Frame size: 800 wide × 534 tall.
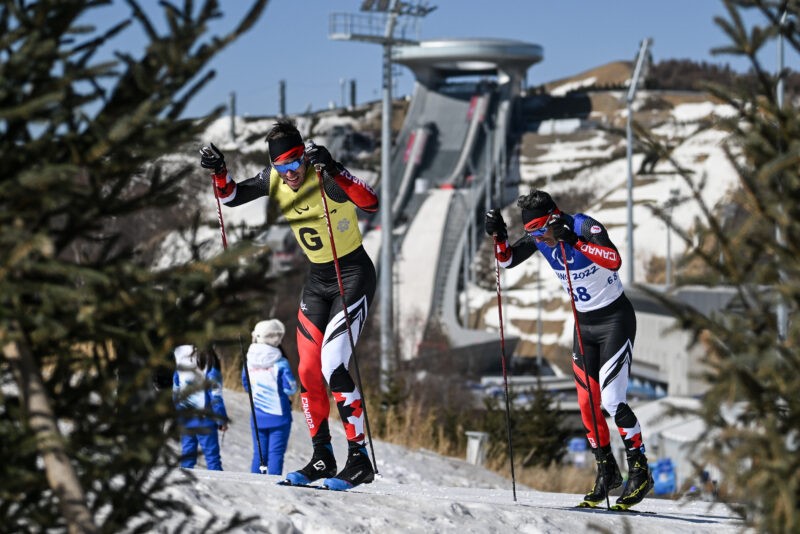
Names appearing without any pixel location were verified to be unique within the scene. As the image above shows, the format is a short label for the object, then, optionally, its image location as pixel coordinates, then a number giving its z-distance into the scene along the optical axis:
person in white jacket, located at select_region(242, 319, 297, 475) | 19.56
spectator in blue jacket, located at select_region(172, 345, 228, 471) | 18.41
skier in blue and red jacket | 16.61
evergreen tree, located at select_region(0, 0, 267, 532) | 7.11
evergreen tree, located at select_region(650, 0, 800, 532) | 7.19
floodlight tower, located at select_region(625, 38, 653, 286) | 89.32
